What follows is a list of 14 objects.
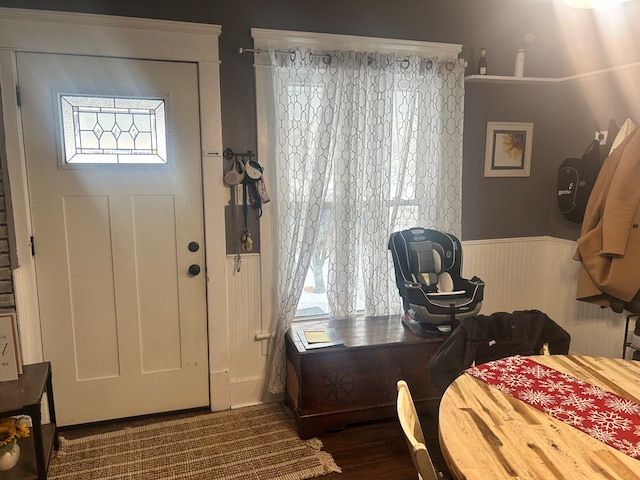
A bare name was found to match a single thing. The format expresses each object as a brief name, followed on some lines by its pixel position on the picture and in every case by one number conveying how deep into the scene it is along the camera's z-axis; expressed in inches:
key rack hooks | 110.0
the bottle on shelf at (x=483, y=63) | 124.7
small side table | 77.4
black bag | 122.0
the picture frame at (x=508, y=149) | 131.9
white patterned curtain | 111.4
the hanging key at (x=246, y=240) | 113.3
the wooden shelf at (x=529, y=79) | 119.3
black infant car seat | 108.3
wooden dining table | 47.4
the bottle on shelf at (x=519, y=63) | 128.5
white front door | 99.8
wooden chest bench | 103.8
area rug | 93.0
